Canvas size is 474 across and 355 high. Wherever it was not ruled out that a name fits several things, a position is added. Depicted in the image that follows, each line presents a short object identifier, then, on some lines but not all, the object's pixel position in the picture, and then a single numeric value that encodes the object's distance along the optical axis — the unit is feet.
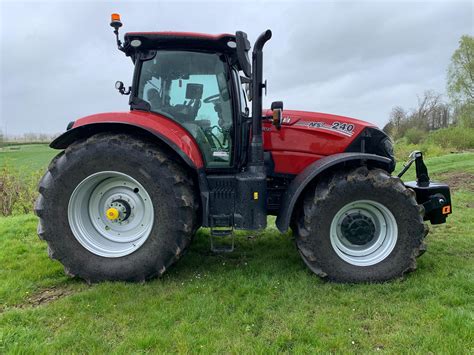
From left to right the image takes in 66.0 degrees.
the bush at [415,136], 86.69
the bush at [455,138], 74.49
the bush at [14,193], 30.81
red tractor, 11.44
